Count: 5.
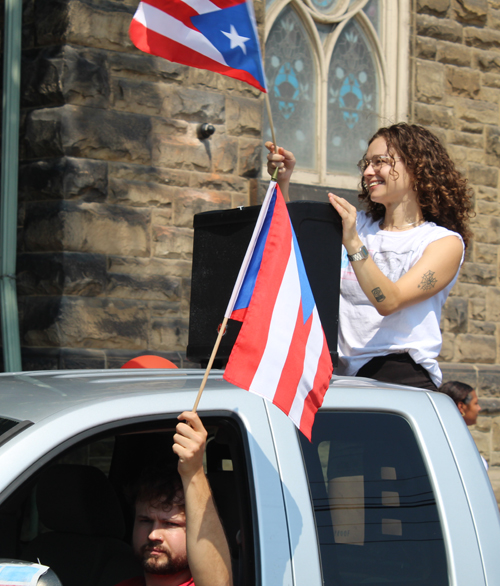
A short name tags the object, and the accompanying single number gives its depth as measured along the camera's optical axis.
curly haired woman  5.64
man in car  3.59
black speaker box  5.30
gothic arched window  13.77
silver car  3.56
